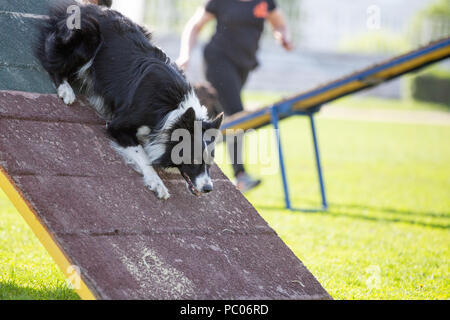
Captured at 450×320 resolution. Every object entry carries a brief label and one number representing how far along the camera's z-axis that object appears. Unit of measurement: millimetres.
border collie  7675
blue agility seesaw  11777
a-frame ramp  5791
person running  13331
